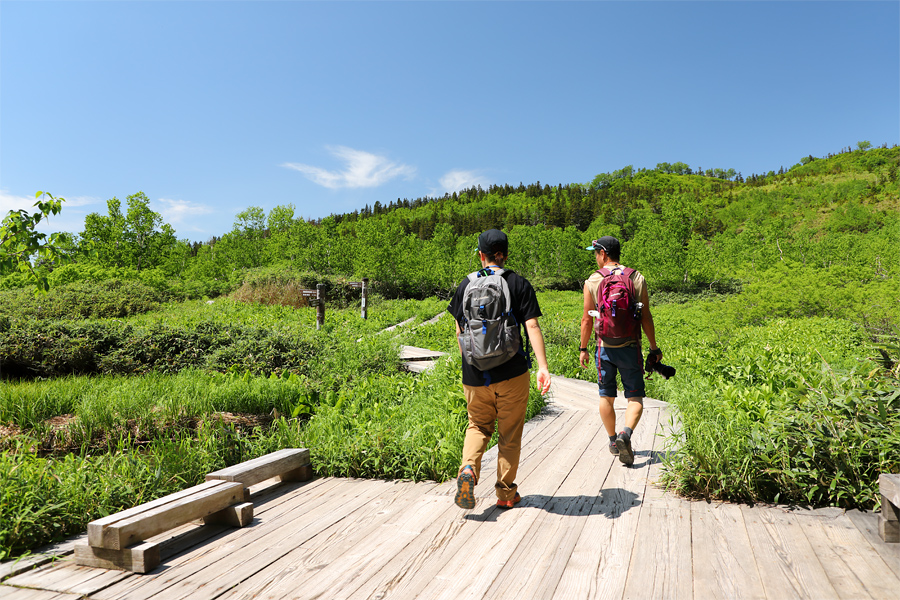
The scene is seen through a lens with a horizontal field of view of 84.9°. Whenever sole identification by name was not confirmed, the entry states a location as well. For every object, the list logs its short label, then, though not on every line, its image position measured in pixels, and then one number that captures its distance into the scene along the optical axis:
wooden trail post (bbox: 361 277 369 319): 18.54
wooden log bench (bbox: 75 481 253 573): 2.62
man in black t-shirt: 3.17
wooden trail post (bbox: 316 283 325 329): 13.07
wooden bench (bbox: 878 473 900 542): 2.60
